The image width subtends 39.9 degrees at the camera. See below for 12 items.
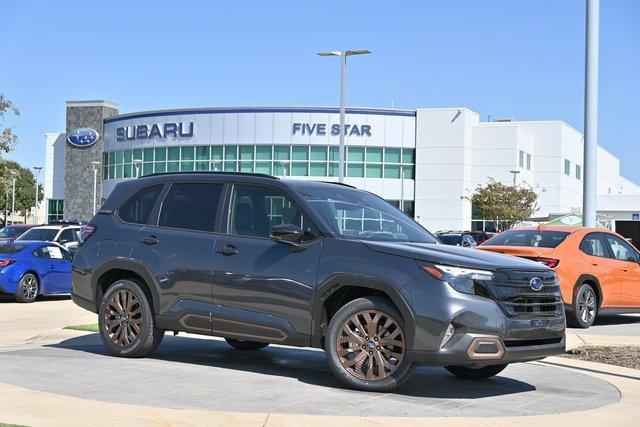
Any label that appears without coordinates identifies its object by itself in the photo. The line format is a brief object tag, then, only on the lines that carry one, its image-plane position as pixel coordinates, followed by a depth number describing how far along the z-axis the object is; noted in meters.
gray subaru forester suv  7.16
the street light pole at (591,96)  13.95
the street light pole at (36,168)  73.61
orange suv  13.90
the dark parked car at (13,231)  28.28
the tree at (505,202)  60.56
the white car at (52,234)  23.22
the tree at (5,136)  31.73
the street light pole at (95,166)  68.99
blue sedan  17.55
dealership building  64.06
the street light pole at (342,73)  32.16
